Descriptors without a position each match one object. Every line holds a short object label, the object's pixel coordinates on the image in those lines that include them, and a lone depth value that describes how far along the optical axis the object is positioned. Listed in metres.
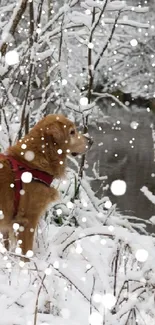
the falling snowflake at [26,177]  4.18
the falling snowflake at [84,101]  6.01
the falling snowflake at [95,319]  2.35
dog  4.18
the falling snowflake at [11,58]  5.11
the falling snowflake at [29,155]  4.27
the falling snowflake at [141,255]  2.44
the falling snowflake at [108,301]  2.38
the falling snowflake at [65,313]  2.55
